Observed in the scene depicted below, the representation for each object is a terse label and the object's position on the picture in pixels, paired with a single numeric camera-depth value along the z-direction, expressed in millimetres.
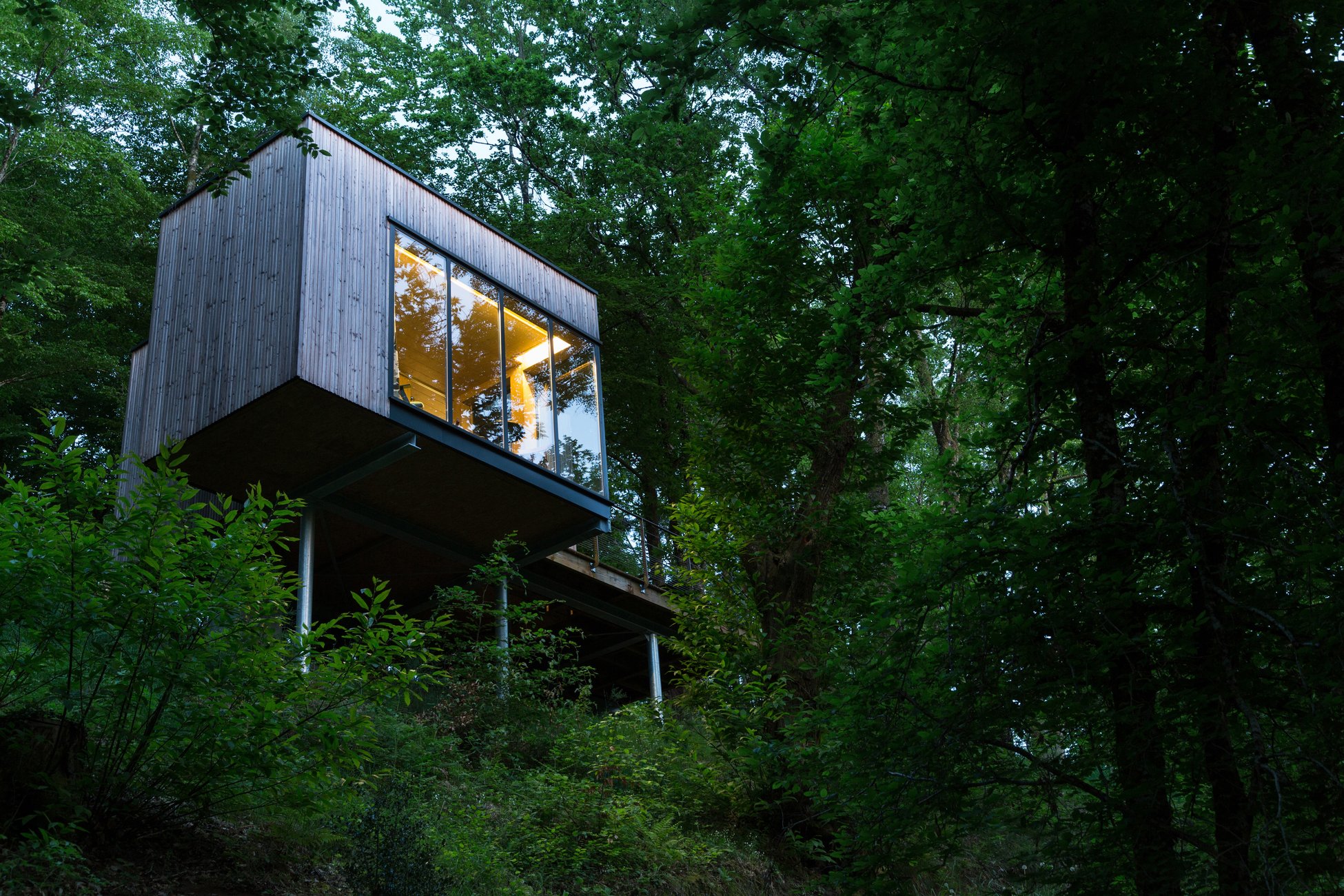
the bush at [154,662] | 5062
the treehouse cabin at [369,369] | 10609
